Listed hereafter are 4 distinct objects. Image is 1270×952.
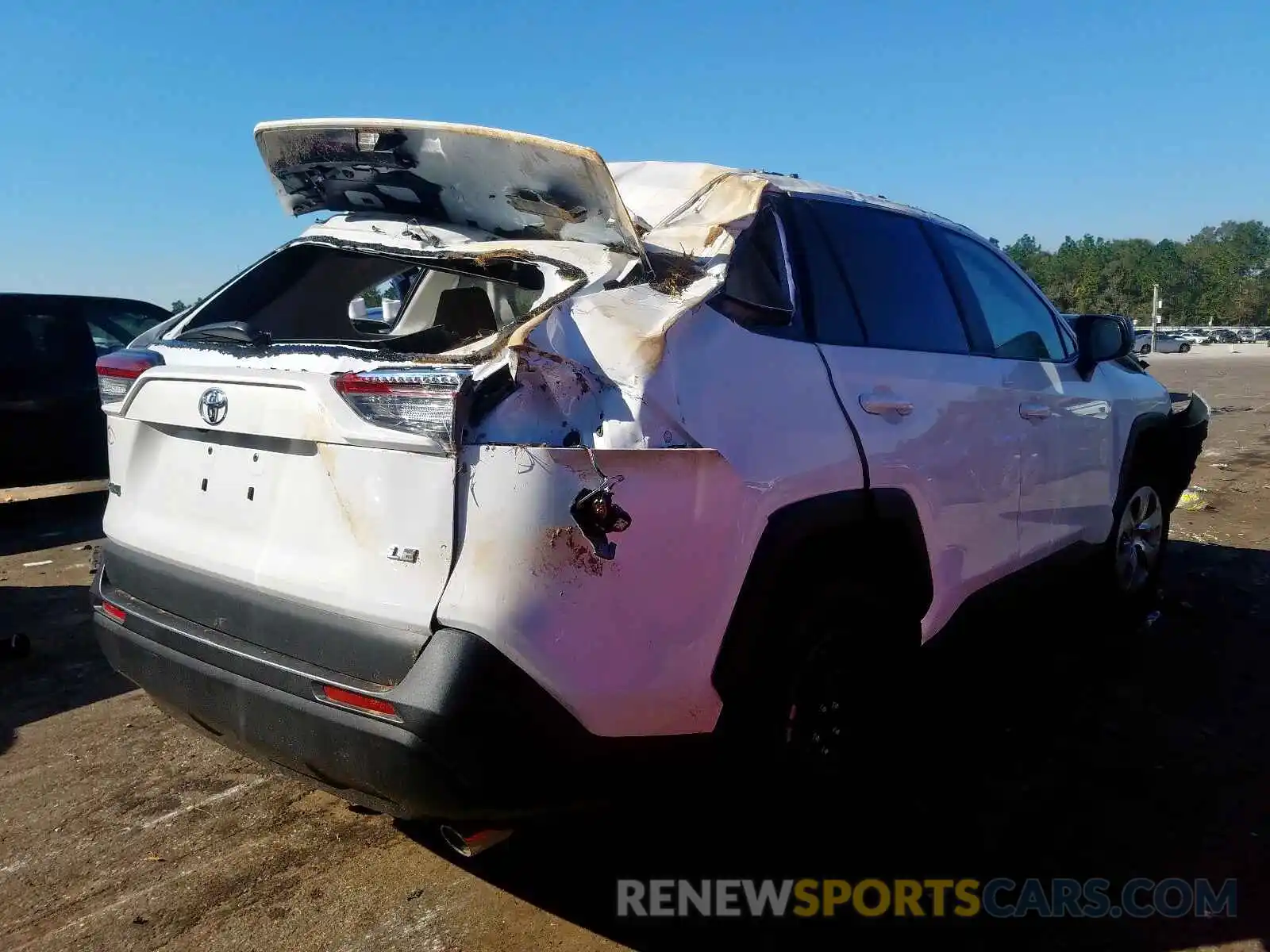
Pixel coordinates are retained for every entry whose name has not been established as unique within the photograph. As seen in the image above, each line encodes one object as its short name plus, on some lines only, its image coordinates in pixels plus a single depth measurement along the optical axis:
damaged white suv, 1.99
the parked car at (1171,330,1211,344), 74.35
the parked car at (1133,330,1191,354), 53.97
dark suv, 7.54
